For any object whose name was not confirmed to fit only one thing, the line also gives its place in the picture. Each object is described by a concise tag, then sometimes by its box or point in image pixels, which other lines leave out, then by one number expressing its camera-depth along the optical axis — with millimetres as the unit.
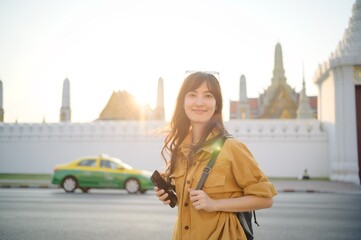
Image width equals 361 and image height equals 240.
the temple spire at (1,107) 32831
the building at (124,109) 50938
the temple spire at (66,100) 34562
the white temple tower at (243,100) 41531
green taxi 13922
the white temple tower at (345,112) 19047
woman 2219
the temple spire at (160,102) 37719
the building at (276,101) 41844
